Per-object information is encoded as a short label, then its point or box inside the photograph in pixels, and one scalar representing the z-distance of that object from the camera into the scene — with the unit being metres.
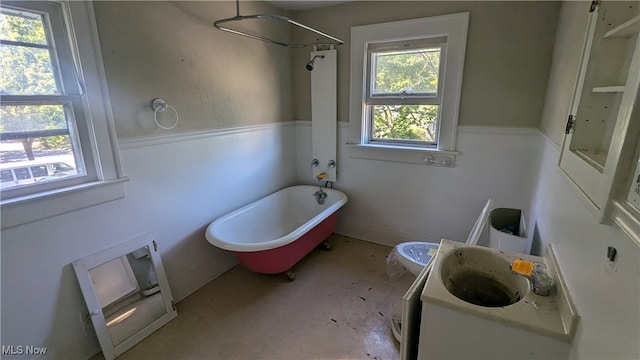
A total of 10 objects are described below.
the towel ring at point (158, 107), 1.80
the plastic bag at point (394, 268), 2.18
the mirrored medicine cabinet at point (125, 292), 1.60
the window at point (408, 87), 2.28
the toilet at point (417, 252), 1.54
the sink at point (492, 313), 0.87
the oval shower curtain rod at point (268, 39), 1.87
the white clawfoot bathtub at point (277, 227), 2.05
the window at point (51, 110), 1.30
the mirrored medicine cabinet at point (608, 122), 0.61
